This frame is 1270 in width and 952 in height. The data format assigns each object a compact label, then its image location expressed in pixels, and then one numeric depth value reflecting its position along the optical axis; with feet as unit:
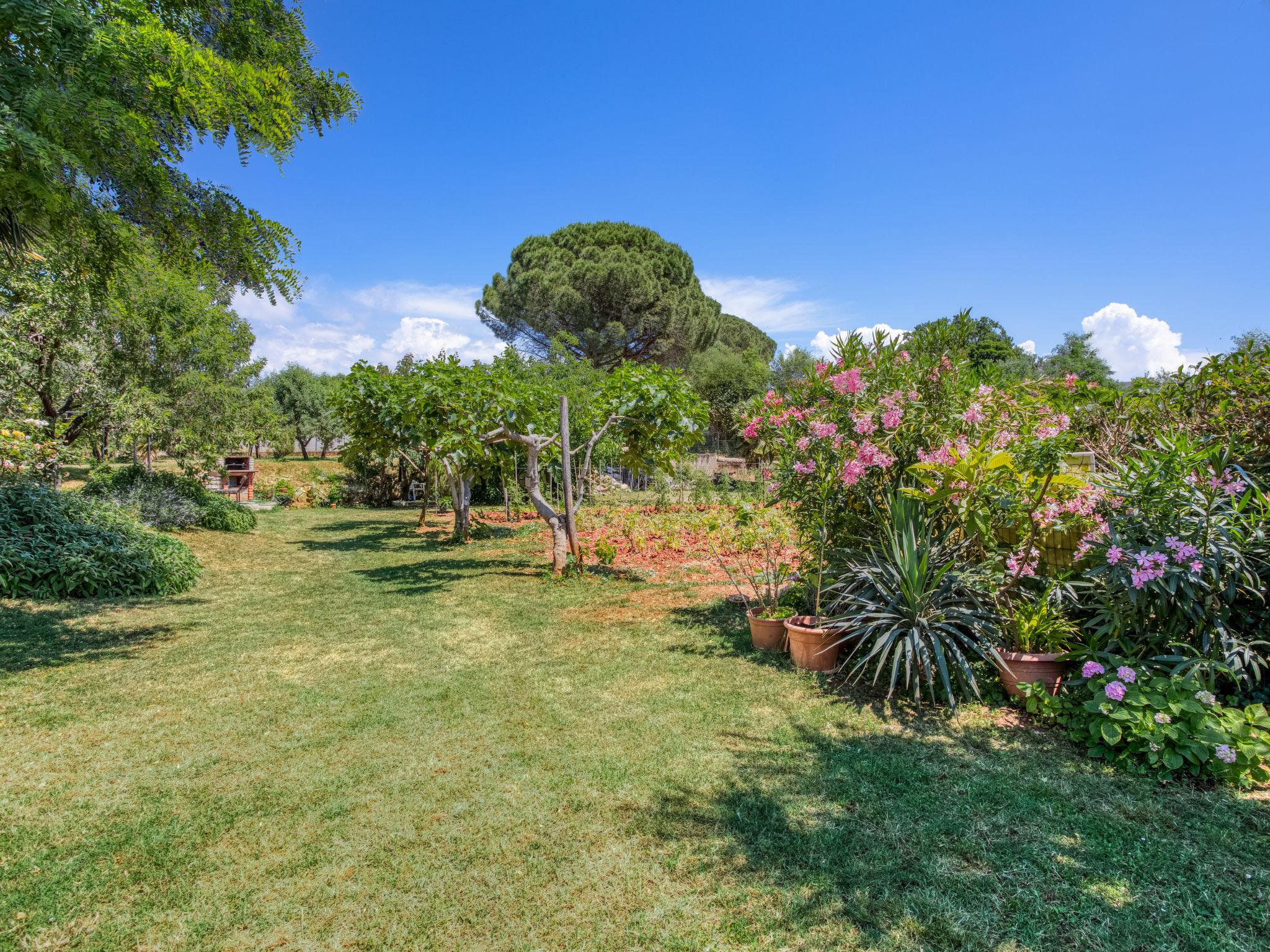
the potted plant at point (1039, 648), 12.98
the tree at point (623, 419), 27.09
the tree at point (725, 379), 88.12
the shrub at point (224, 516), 40.45
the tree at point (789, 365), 86.69
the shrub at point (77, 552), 22.70
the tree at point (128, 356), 26.89
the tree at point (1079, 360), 93.30
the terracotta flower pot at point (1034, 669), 12.96
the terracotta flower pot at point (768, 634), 17.51
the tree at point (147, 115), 9.93
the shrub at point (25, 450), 21.91
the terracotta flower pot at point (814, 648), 15.74
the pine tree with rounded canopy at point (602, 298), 82.84
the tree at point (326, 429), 106.83
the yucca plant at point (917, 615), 13.48
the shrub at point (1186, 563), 10.78
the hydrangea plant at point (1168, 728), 10.03
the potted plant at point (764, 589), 17.60
